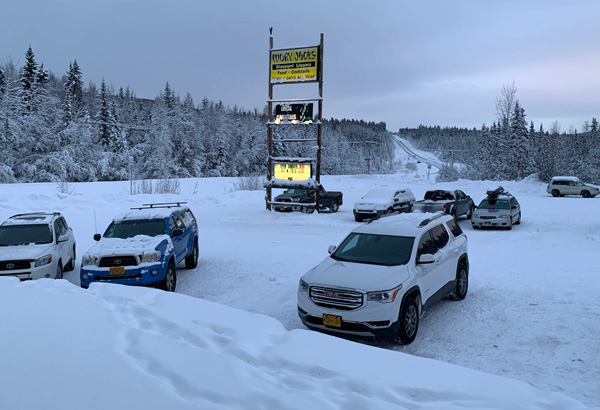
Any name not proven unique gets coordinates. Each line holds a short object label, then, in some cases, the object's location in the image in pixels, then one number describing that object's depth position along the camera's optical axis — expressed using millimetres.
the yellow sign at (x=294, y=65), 25938
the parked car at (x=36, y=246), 10070
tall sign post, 25906
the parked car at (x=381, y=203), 23281
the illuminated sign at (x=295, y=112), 25938
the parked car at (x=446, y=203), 22203
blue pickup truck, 9492
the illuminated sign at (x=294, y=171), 26297
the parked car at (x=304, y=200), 26500
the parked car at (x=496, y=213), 20156
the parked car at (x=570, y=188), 38156
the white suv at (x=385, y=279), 6801
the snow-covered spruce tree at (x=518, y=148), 62906
